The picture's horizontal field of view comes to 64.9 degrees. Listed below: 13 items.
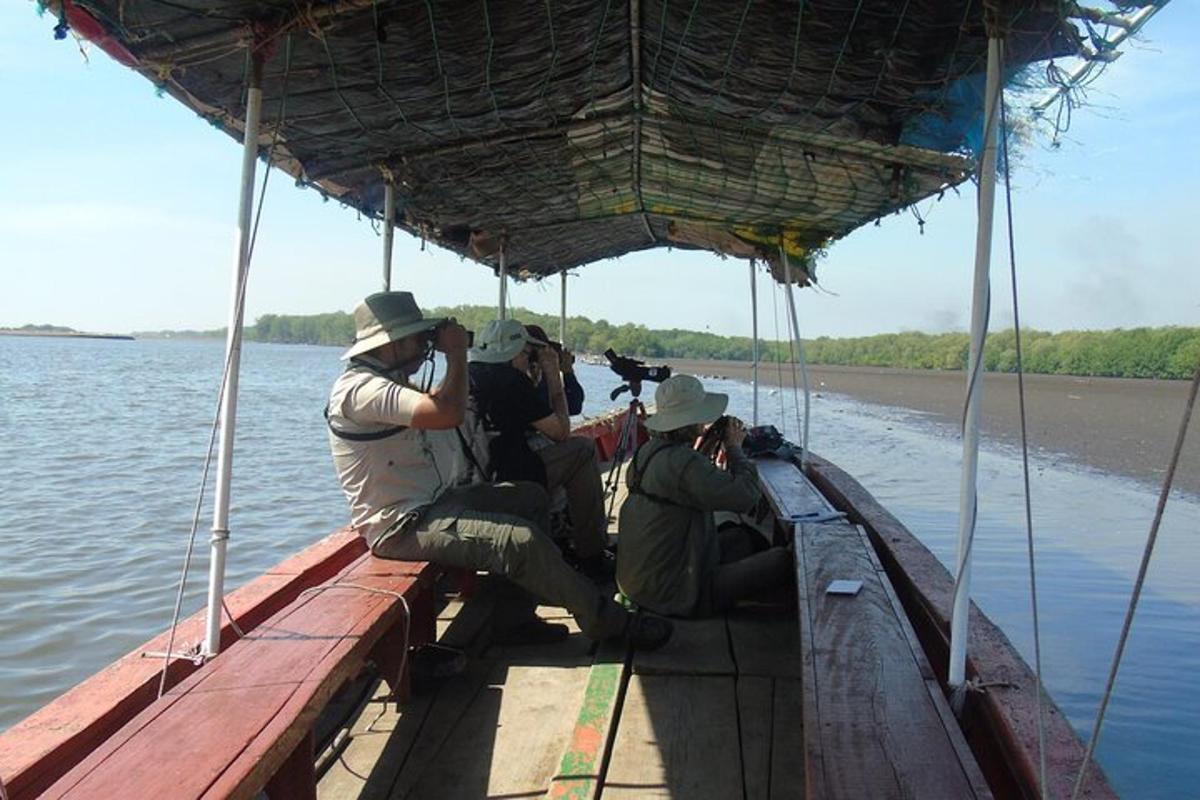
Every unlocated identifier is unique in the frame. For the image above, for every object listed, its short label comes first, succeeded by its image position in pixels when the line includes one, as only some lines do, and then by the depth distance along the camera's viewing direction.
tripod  5.35
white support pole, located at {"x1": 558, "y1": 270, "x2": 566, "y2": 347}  9.77
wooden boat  2.16
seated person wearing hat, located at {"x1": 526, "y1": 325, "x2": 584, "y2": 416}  4.88
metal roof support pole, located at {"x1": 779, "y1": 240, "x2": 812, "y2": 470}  6.24
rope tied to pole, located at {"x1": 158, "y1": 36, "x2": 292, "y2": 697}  2.67
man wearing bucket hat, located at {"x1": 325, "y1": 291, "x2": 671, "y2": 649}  3.31
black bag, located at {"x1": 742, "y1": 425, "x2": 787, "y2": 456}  7.11
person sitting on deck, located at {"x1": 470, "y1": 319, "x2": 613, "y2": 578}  4.45
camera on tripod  5.12
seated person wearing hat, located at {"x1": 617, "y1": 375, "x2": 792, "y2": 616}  3.71
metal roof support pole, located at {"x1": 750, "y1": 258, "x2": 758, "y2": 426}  8.08
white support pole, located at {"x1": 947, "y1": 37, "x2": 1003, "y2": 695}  2.59
